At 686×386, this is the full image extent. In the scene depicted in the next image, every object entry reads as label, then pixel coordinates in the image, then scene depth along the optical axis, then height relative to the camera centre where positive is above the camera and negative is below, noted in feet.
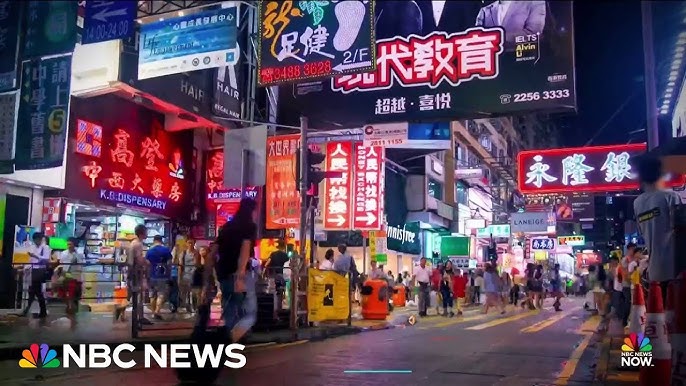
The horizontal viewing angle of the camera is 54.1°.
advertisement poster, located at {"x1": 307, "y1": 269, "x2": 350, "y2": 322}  43.15 -1.87
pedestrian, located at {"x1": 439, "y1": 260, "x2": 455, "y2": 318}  65.31 -2.34
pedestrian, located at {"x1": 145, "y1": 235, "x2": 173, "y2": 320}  36.78 -1.02
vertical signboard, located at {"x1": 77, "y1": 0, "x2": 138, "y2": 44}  39.73 +14.75
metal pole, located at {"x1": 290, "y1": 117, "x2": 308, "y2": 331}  39.42 +1.31
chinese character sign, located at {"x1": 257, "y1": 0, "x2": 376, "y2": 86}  39.55 +13.76
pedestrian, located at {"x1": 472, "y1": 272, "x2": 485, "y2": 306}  90.09 -2.32
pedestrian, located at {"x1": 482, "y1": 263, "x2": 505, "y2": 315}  67.51 -1.67
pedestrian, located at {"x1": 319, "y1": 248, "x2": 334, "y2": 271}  54.91 +0.56
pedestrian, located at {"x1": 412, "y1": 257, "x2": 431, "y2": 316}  63.41 -1.54
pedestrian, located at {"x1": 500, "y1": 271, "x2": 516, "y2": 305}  71.77 -1.90
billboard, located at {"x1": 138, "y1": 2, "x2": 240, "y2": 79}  40.52 +13.82
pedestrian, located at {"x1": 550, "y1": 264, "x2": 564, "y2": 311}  78.02 -2.37
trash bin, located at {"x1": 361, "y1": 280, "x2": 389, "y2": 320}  56.03 -2.74
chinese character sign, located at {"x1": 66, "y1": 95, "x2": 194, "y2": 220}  60.34 +10.52
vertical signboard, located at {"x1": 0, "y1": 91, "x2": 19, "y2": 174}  40.50 +8.27
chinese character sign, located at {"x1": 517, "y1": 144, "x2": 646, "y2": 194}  60.59 +9.41
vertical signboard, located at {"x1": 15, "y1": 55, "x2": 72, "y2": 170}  40.96 +9.37
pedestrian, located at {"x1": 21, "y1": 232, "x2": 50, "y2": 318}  39.55 -1.08
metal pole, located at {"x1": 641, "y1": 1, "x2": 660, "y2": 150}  33.58 +10.14
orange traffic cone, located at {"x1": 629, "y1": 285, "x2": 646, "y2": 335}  20.86 -1.28
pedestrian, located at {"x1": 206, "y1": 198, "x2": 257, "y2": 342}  20.61 +0.21
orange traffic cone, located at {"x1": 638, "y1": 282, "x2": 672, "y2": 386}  16.03 -1.60
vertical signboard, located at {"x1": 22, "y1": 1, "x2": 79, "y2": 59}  41.91 +14.80
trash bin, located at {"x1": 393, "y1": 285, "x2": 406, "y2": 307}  84.84 -3.63
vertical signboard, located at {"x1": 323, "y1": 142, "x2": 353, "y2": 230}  67.31 +7.83
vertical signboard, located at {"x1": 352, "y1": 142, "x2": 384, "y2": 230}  67.10 +8.19
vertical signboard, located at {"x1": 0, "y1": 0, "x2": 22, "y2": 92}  41.55 +14.00
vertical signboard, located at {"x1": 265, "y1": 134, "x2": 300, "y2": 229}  54.08 +6.29
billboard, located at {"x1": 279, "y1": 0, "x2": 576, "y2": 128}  48.34 +14.92
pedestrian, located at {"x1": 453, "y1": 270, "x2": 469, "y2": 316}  68.69 -2.04
